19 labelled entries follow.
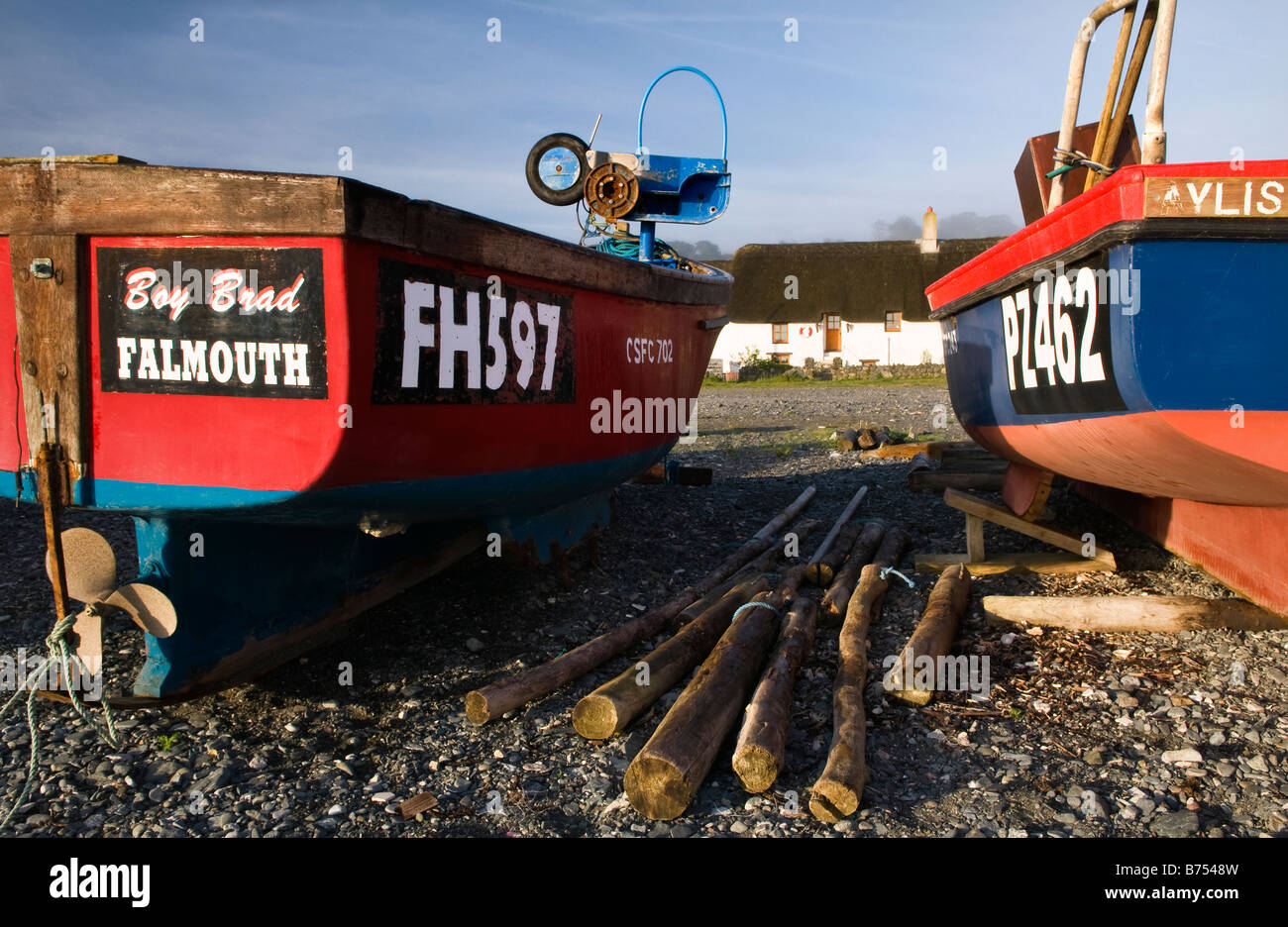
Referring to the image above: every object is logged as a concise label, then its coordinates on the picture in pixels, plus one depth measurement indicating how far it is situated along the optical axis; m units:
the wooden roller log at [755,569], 4.18
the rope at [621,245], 6.39
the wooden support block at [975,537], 5.11
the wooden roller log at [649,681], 3.09
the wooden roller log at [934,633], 3.31
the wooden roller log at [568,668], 3.25
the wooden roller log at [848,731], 2.52
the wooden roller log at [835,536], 5.12
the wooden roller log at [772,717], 2.65
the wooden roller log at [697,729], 2.57
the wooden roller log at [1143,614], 3.81
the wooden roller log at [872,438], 10.52
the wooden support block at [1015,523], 4.92
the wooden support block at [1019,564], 4.79
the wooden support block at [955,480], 7.12
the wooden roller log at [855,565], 4.15
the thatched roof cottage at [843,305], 33.31
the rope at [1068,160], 4.28
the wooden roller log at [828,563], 4.82
